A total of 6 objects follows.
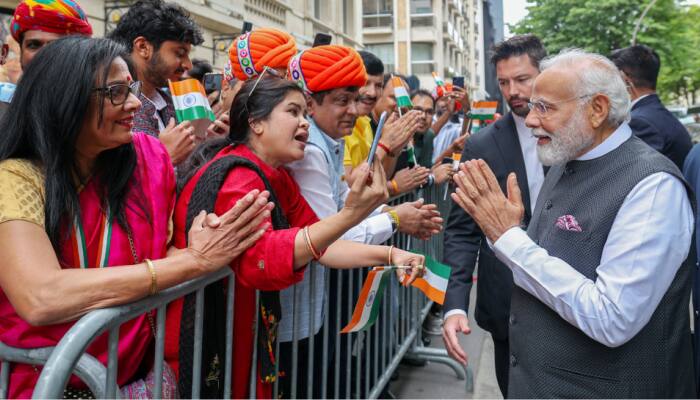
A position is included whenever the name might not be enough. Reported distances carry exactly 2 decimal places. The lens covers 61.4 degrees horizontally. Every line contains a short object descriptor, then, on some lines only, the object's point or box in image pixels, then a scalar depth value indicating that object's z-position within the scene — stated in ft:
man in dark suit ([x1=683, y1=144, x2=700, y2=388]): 9.34
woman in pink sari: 5.22
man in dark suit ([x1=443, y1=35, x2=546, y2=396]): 9.60
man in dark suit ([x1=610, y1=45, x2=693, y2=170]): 14.46
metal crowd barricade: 4.74
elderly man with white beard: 6.23
